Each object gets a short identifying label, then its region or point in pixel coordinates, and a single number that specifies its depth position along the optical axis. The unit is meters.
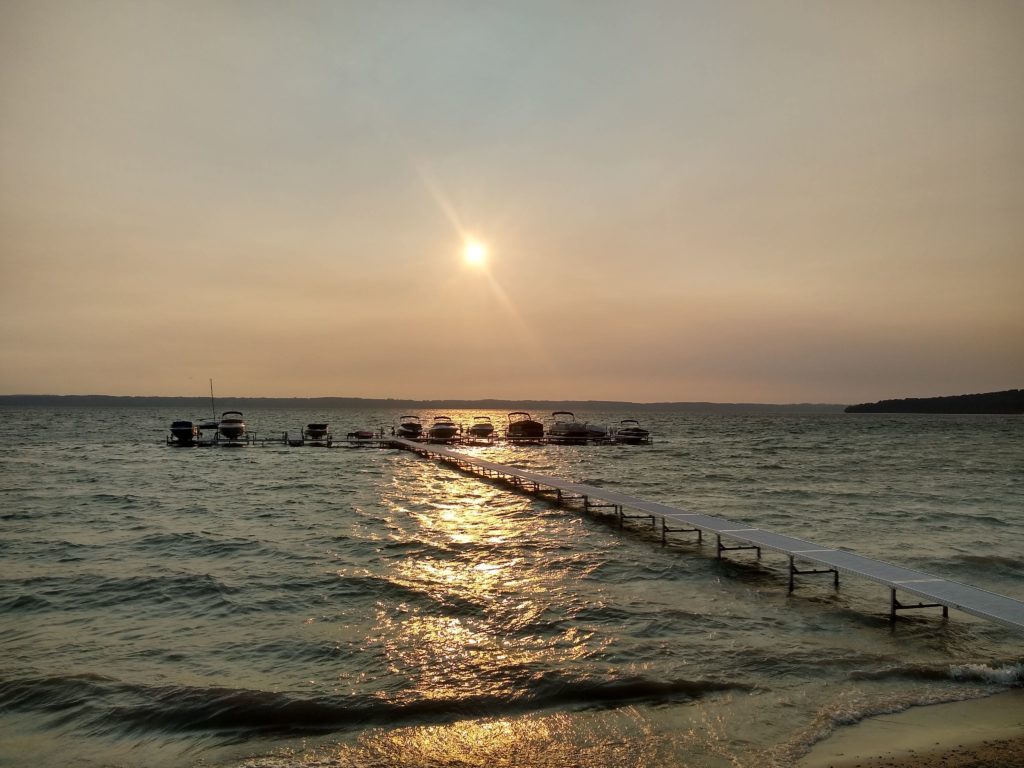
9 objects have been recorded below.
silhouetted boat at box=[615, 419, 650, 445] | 68.31
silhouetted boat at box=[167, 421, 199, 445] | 59.22
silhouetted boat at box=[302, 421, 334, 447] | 61.03
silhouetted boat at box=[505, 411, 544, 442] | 68.12
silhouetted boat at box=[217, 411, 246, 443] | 58.78
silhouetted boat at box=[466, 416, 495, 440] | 68.44
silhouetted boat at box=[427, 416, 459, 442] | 60.88
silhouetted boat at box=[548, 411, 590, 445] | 66.69
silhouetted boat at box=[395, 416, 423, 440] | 62.75
